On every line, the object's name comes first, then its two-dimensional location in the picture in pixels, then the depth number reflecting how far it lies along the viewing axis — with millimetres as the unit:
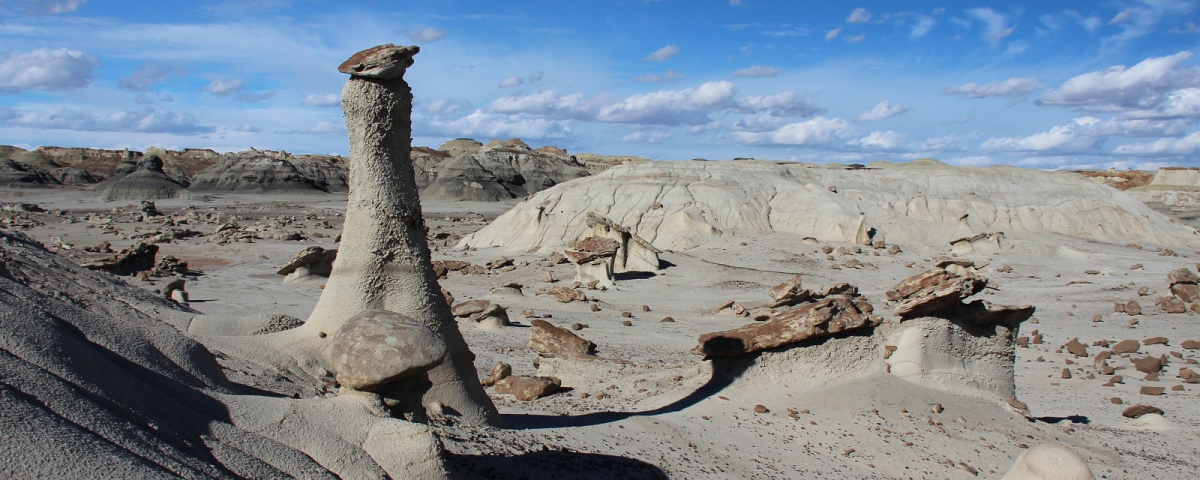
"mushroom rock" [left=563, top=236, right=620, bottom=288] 16375
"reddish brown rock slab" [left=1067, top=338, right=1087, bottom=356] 10289
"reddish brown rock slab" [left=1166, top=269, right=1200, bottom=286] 13234
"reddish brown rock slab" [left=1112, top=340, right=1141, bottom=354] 10203
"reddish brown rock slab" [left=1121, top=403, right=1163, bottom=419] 7477
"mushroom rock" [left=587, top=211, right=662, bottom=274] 17938
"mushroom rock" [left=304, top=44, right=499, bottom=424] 5559
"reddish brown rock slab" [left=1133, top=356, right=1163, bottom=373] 9250
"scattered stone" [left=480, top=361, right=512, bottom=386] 7742
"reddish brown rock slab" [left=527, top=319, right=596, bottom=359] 9070
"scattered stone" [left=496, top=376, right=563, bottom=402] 7297
